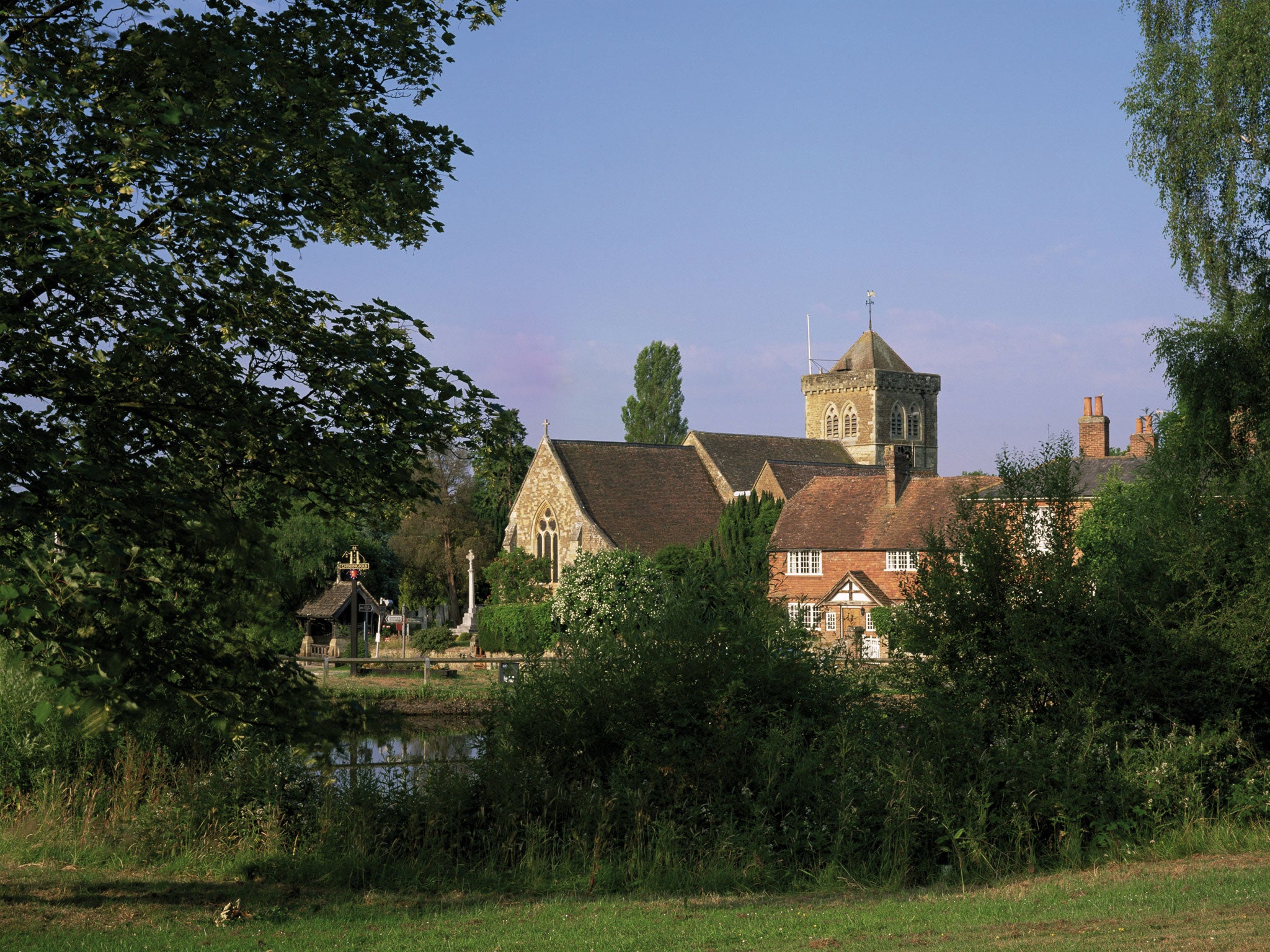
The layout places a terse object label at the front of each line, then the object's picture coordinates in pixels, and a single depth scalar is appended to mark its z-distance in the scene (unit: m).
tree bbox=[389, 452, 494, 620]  59.75
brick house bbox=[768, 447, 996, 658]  42.28
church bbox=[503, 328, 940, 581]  53.31
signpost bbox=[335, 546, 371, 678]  48.89
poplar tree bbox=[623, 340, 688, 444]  75.62
